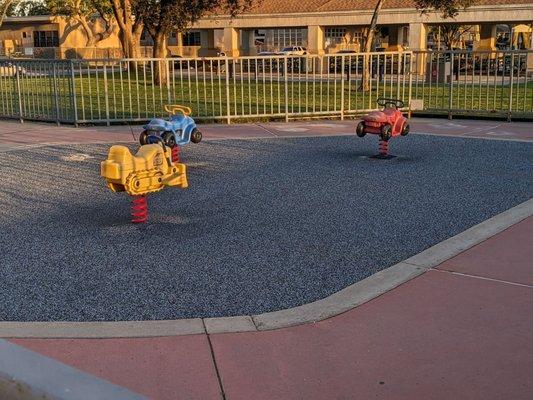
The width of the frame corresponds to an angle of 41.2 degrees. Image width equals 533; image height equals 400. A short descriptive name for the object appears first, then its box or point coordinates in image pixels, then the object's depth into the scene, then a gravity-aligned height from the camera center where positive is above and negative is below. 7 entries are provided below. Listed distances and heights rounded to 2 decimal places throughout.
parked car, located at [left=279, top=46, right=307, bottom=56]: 55.61 +1.43
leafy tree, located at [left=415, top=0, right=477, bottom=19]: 31.77 +2.67
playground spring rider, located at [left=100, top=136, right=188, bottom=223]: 7.06 -1.04
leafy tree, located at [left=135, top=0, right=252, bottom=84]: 34.03 +2.78
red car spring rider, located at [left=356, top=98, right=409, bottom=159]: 11.25 -0.96
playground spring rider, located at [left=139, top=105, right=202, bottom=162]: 10.91 -0.94
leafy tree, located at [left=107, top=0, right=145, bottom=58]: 32.94 +2.14
